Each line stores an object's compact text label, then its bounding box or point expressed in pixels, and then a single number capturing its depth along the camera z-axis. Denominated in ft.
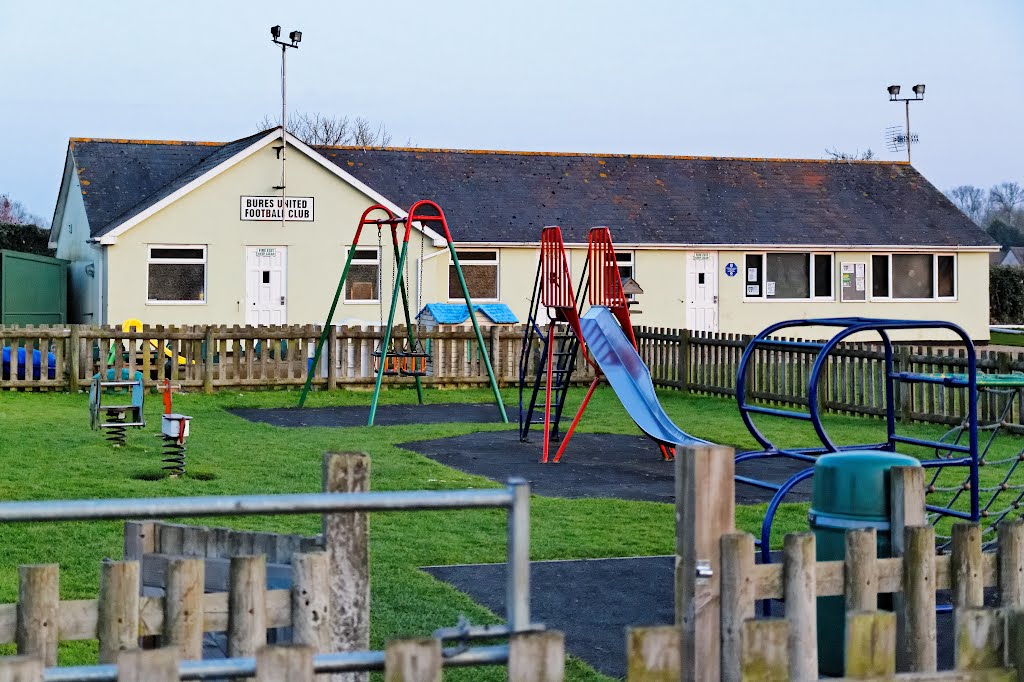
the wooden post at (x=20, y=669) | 11.46
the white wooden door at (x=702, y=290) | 119.65
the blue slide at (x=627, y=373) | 42.45
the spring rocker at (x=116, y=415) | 49.29
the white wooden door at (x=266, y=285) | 103.71
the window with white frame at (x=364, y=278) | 106.01
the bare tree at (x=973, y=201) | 422.41
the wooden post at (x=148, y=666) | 11.69
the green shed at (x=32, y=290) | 104.22
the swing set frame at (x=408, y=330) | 61.21
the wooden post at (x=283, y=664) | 12.00
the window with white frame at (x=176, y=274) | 101.04
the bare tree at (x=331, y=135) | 258.37
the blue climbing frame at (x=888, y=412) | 23.63
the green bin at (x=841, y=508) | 18.88
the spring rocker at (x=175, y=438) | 41.45
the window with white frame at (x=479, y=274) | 112.88
